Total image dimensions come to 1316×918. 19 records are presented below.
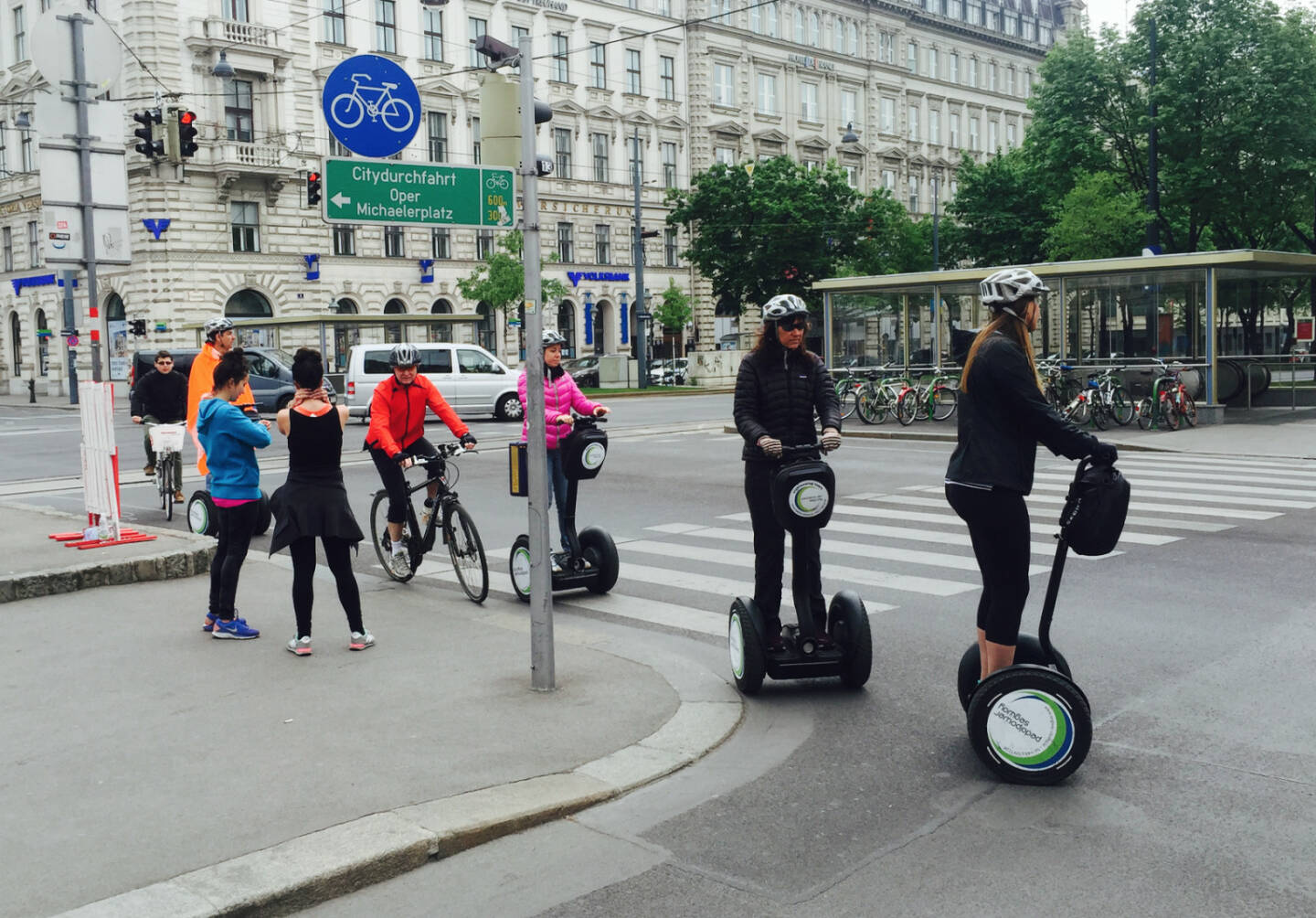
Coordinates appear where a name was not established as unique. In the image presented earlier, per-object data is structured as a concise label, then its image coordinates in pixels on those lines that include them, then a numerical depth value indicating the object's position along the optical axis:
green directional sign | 6.72
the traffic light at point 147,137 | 20.41
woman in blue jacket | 7.51
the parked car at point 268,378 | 30.88
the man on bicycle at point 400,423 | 8.92
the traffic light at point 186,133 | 21.41
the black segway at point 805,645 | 6.05
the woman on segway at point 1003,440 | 4.84
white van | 28.55
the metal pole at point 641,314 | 48.09
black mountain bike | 8.61
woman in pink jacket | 8.55
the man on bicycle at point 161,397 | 13.49
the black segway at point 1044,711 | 4.75
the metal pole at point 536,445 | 6.05
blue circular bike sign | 7.45
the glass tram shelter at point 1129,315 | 22.58
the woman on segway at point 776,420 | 6.06
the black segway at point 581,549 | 8.44
